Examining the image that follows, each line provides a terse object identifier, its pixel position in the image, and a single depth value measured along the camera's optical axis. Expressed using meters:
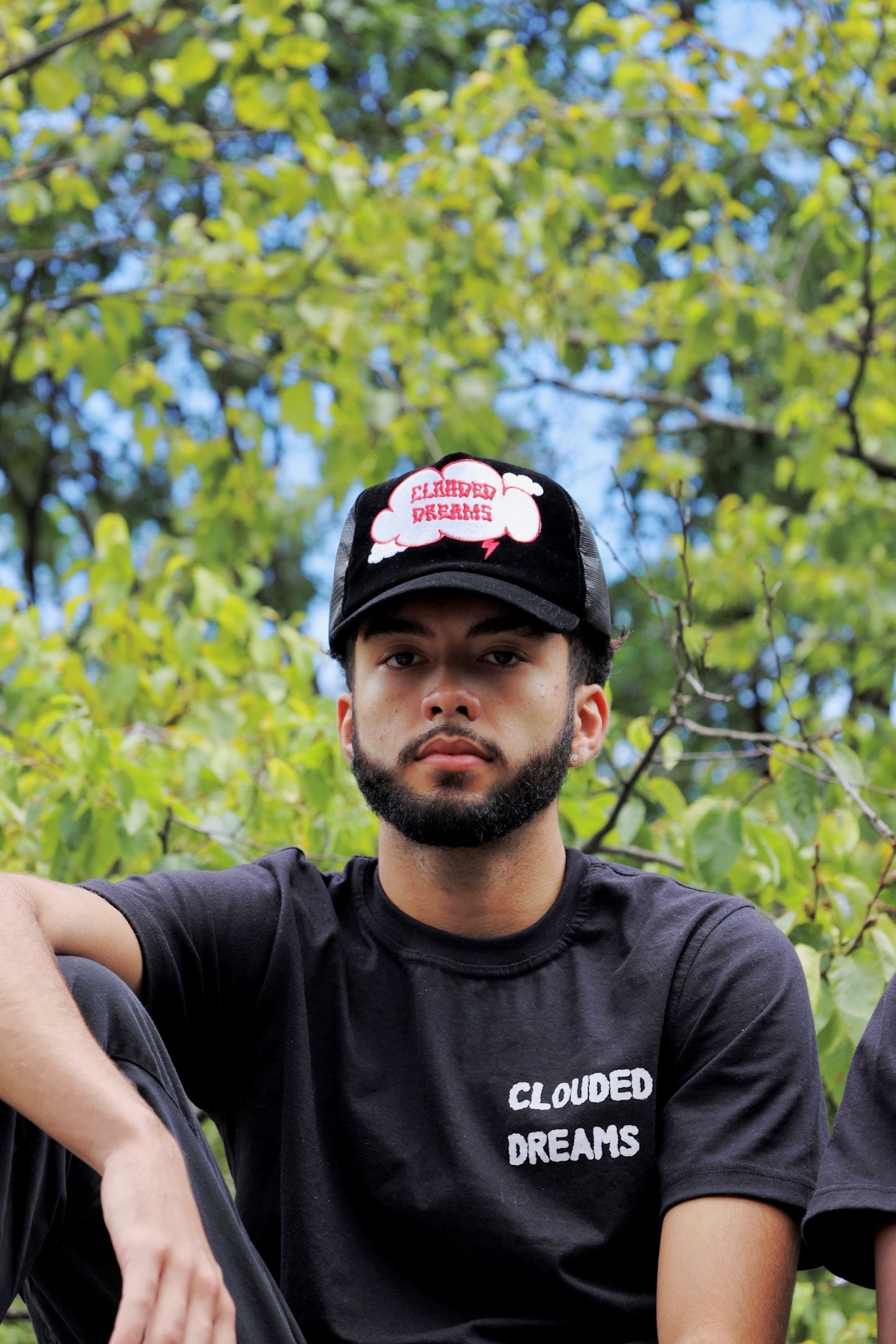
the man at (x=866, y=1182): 3.36
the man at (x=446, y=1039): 3.41
